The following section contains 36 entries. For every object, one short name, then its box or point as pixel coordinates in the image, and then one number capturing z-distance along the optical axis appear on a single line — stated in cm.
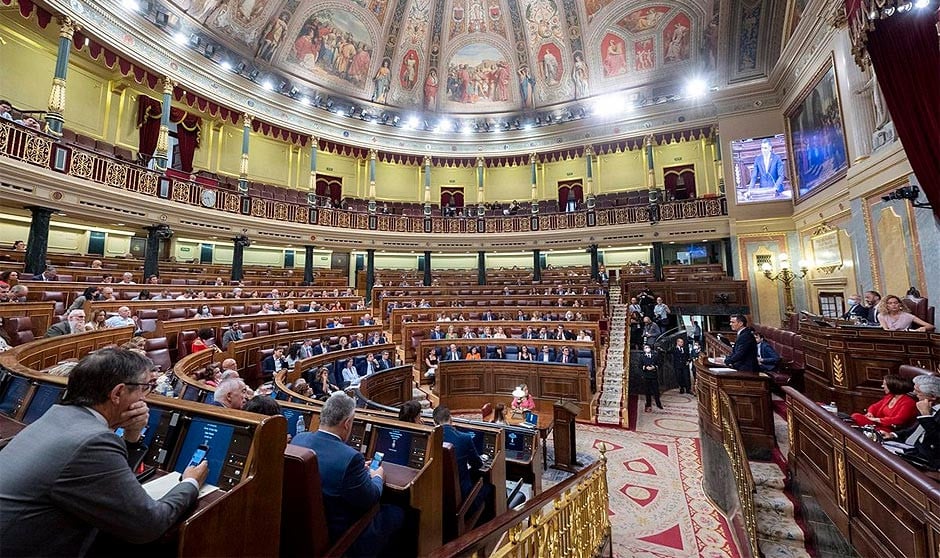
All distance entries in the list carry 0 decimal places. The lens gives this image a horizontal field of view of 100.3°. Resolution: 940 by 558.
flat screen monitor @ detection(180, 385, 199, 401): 337
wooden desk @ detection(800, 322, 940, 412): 438
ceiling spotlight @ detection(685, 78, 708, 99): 1426
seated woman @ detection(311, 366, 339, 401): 598
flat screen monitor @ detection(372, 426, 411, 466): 263
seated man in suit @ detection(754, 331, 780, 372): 555
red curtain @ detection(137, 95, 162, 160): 1202
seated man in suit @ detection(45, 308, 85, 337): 450
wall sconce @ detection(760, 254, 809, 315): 1077
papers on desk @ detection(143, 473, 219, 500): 139
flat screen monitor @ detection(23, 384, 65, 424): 228
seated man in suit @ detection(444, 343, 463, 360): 888
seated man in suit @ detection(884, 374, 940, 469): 227
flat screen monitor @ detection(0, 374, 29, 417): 244
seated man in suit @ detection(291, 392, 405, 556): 189
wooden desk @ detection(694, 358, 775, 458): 425
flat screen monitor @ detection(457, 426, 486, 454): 362
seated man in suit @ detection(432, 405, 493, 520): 295
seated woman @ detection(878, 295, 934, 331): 475
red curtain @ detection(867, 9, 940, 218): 490
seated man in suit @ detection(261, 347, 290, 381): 666
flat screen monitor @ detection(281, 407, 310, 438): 302
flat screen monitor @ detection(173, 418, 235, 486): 158
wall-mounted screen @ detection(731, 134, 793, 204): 1199
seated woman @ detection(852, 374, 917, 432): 296
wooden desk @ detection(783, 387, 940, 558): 197
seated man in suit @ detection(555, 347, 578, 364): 820
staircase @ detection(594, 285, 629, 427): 738
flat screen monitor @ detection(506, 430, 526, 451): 440
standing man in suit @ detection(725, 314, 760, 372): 452
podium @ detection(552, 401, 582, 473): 563
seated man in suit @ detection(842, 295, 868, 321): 607
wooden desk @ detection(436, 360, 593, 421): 790
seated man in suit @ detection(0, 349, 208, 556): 98
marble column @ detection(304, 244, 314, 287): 1441
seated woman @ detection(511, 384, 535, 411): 612
